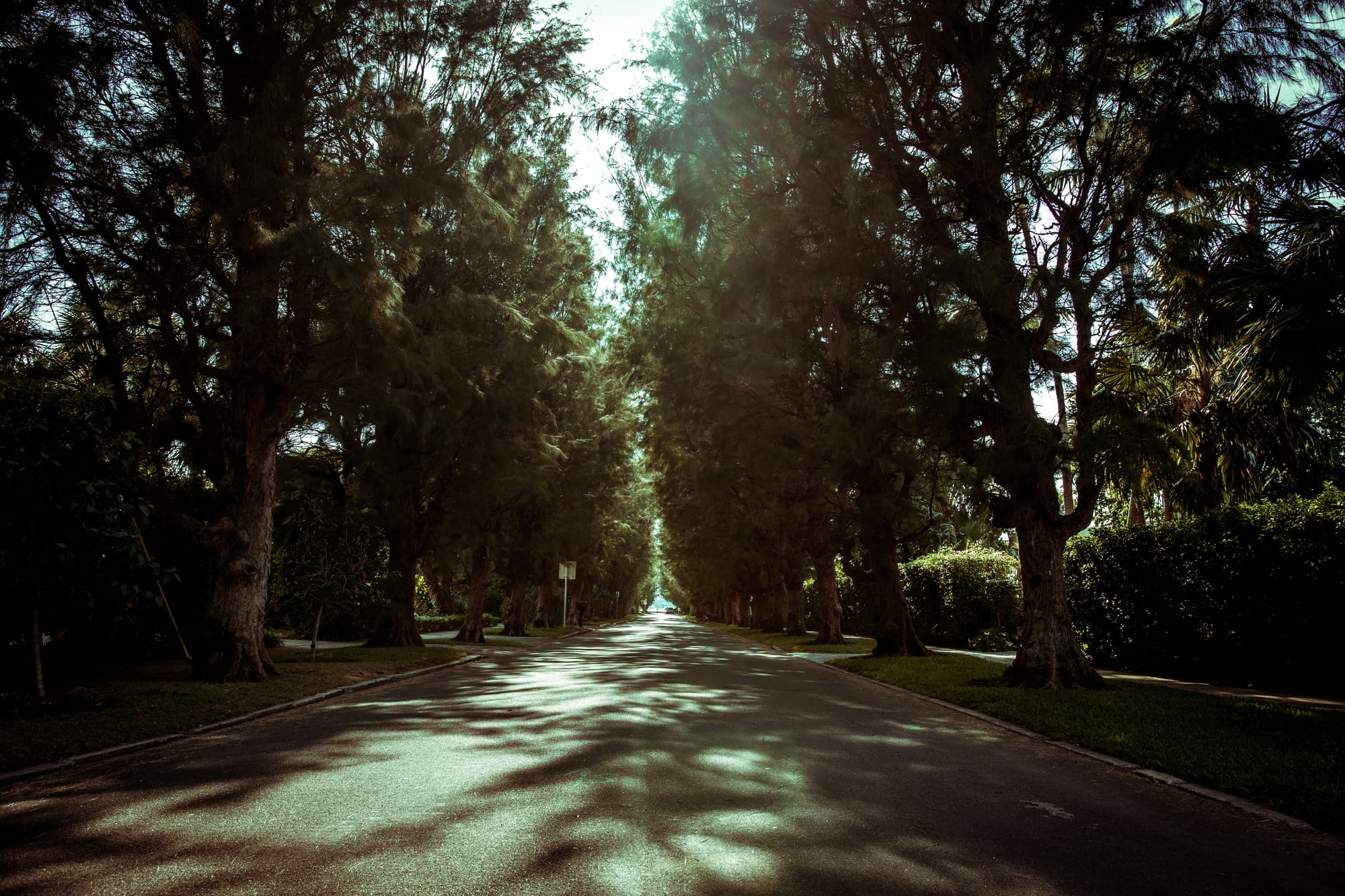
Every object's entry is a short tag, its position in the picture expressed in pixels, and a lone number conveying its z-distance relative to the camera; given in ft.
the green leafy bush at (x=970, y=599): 72.08
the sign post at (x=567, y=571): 108.27
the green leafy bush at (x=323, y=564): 48.85
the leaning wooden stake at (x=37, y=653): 27.50
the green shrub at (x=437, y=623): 120.89
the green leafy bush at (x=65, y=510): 25.04
